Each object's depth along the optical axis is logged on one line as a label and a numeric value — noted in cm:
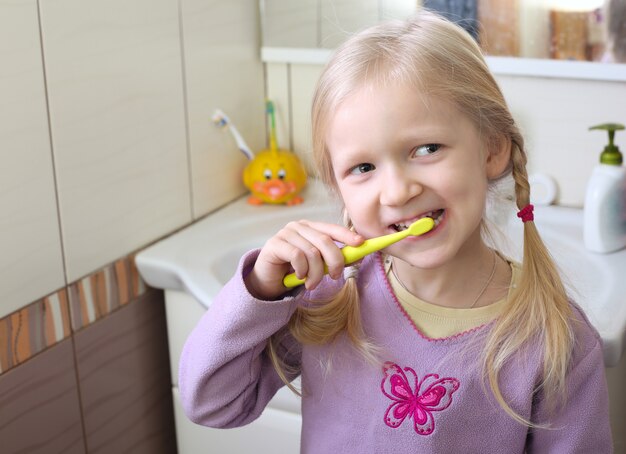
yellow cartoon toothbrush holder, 152
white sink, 111
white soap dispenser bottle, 126
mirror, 130
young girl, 80
